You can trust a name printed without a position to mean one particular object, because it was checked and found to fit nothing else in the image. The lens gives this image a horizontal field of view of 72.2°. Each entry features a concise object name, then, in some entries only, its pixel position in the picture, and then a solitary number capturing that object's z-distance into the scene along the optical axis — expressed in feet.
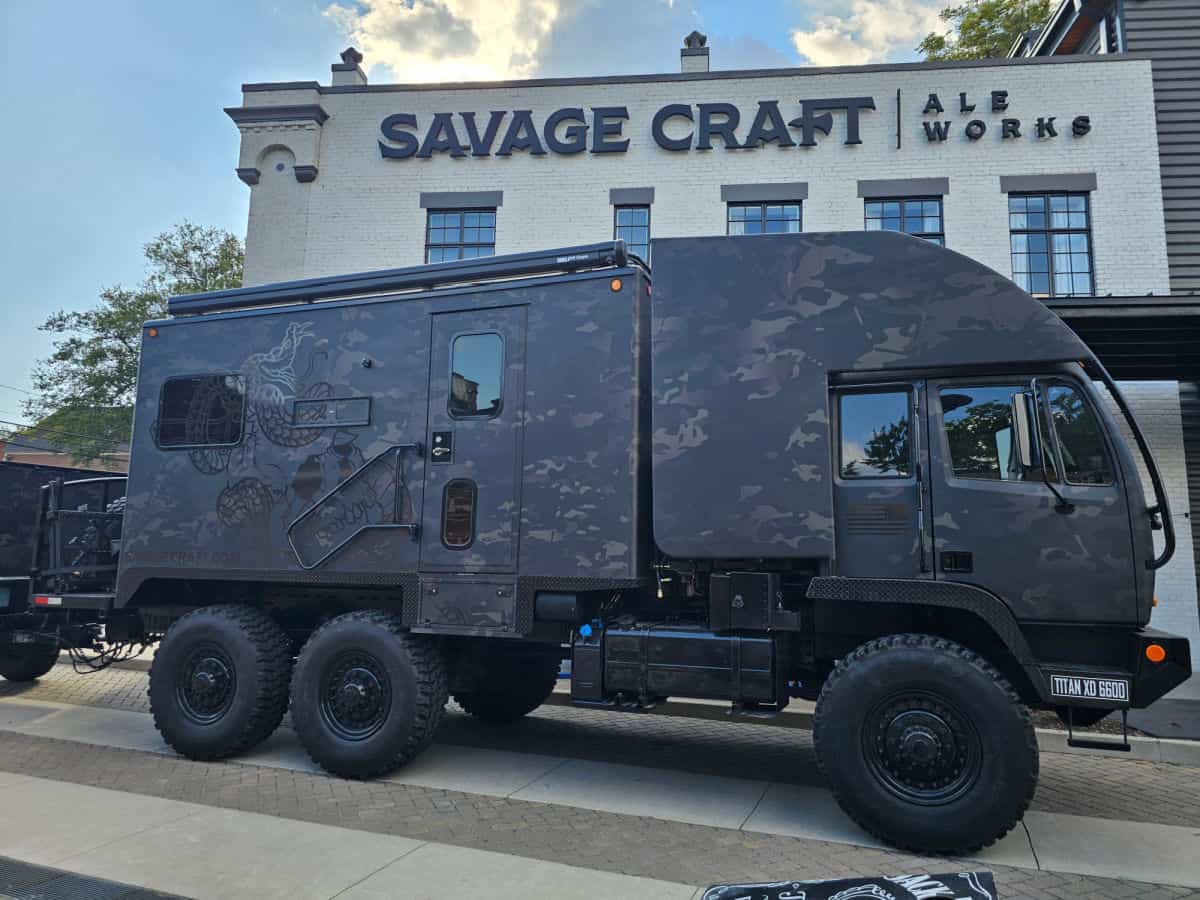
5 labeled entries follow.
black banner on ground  11.90
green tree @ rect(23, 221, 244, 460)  114.11
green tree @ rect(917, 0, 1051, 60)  73.77
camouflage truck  16.24
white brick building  41.75
